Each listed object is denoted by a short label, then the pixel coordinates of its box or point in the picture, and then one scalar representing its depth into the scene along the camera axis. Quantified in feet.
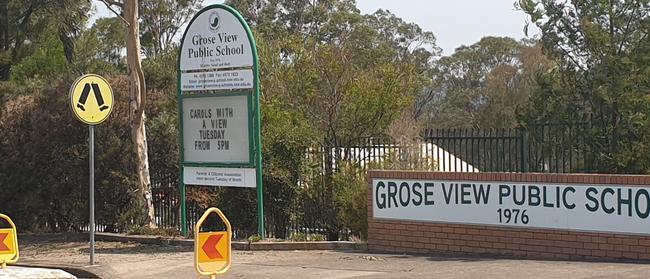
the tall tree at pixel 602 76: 58.39
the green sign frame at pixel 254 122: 49.62
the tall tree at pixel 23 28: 87.61
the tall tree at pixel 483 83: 171.63
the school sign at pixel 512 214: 38.52
